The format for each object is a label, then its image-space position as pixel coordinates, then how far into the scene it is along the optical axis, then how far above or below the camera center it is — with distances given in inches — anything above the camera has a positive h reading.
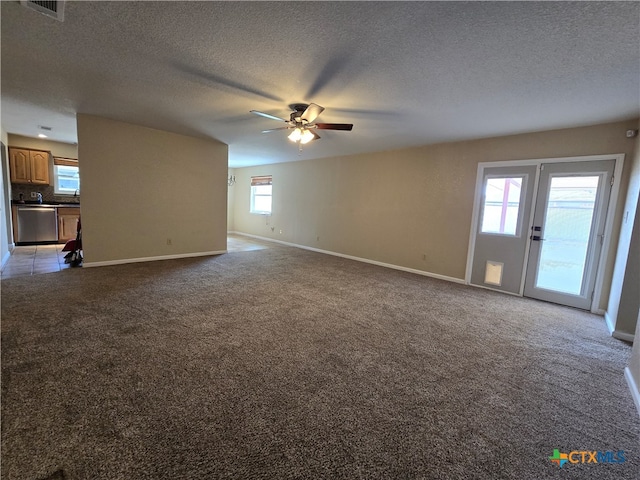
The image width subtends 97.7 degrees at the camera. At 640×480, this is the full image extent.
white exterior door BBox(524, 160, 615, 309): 141.8 -3.7
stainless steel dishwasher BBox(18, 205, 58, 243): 246.5 -27.8
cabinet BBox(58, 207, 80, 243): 264.2 -25.8
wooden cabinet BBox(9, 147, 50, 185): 243.3 +23.8
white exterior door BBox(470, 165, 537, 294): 163.6 -4.5
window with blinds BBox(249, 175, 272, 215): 342.4 +14.1
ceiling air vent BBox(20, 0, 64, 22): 70.4 +47.8
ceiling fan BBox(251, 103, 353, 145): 123.8 +39.9
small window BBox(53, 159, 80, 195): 271.9 +15.8
